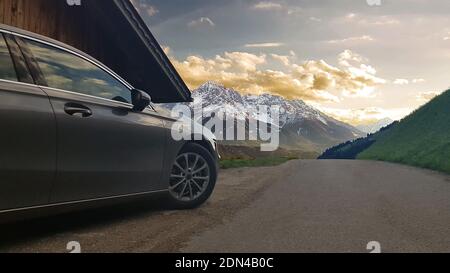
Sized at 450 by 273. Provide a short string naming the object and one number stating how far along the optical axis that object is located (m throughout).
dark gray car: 3.54
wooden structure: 7.42
